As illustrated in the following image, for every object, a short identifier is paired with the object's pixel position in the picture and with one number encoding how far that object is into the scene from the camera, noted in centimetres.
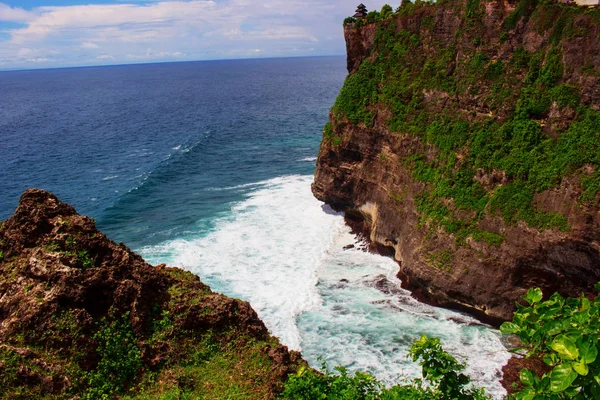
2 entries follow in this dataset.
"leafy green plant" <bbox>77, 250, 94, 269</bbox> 1844
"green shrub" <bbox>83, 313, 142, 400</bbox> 1606
